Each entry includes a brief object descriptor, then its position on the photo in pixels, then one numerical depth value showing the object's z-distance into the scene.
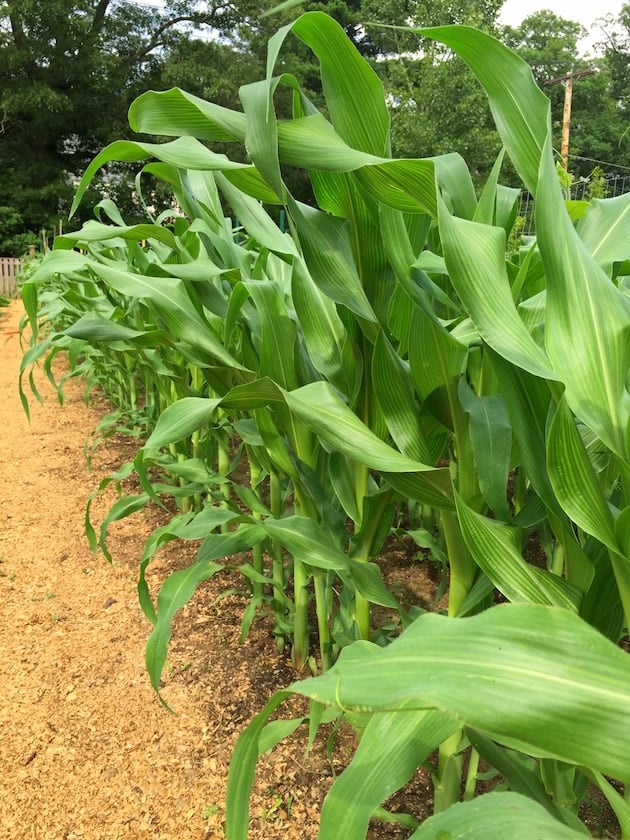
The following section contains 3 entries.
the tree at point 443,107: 14.97
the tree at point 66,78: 13.50
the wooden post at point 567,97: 8.67
